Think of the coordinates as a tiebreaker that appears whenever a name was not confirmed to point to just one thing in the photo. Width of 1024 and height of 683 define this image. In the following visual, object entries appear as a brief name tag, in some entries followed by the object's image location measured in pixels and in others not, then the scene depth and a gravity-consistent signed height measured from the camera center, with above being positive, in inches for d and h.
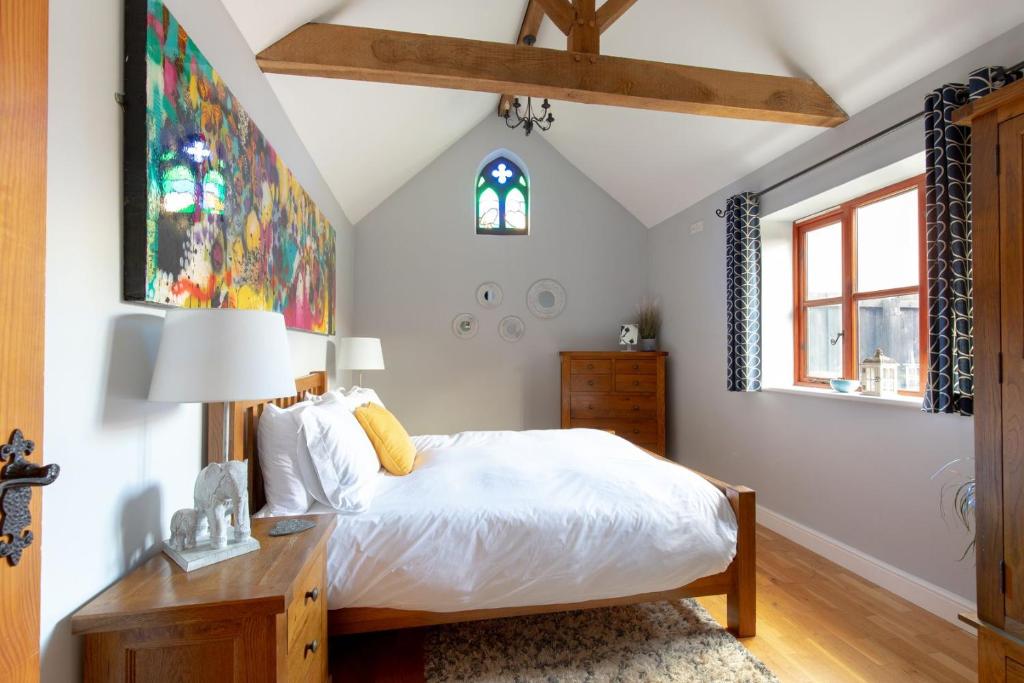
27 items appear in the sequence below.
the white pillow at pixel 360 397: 98.2 -10.9
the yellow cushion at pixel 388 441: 86.9 -17.6
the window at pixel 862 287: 101.0 +14.1
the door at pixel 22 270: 25.8 +4.5
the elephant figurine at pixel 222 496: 49.1 -15.4
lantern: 101.7 -6.5
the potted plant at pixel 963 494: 77.8 -25.1
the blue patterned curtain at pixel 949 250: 78.0 +16.0
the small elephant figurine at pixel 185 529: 48.2 -18.2
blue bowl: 107.8 -9.1
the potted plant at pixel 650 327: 185.0 +8.0
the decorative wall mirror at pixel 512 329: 187.6 +7.4
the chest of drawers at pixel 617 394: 172.1 -17.1
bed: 66.0 -28.7
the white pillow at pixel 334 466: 68.1 -17.1
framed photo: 184.4 +4.7
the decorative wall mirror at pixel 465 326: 185.3 +8.5
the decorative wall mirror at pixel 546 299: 189.9 +19.5
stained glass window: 190.2 +59.9
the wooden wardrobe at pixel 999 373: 48.5 -2.9
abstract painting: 44.7 +19.6
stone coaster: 56.4 -21.6
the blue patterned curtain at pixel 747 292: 133.0 +15.4
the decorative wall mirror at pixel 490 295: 186.9 +20.7
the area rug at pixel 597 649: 68.6 -46.8
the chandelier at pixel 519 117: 153.4 +85.6
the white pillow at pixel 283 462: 67.5 -16.2
